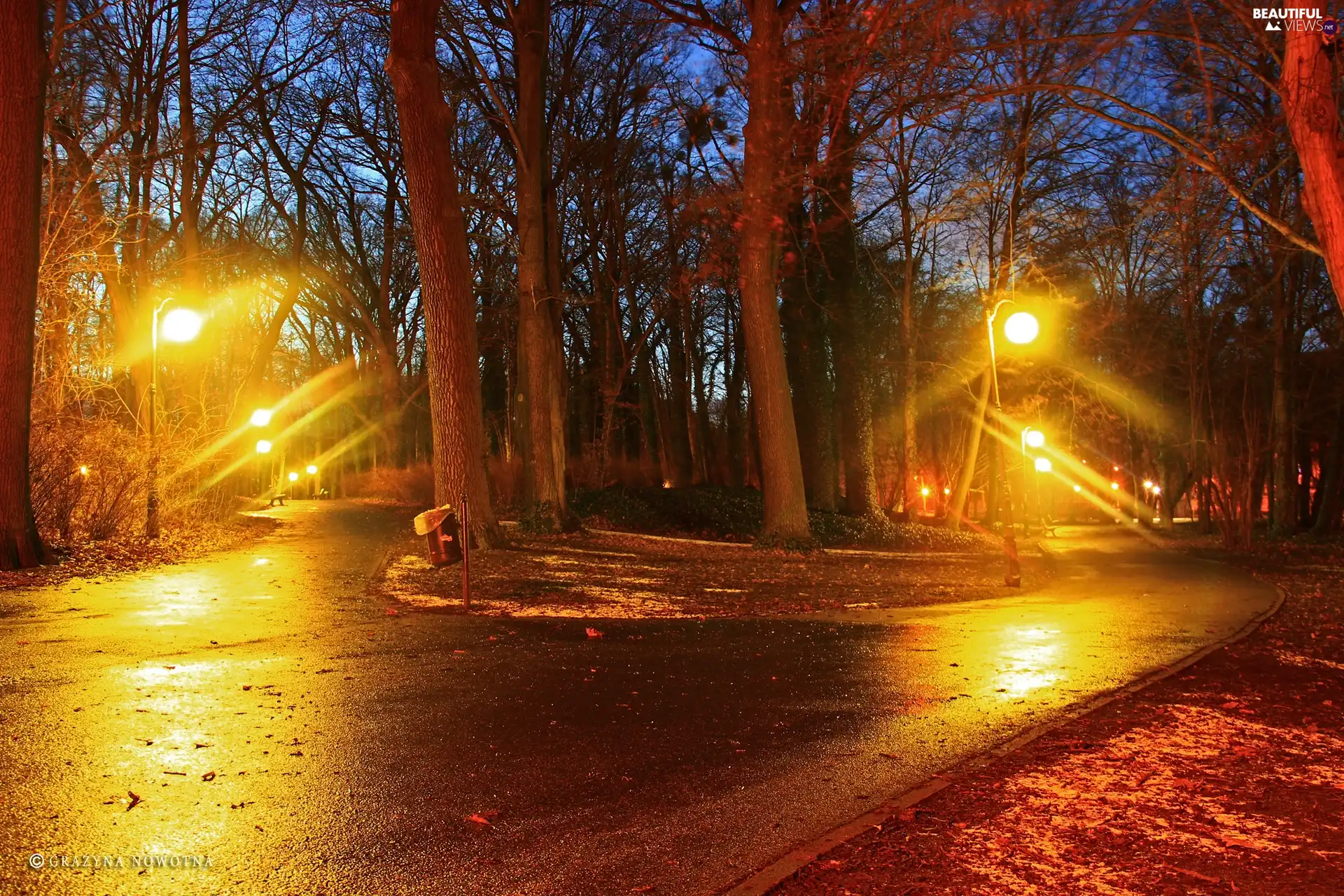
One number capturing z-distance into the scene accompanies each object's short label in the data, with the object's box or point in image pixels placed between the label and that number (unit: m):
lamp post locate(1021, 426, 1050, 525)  27.34
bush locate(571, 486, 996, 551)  25.73
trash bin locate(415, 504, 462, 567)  12.46
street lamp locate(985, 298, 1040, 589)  14.65
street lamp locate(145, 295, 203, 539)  17.59
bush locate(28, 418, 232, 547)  16.42
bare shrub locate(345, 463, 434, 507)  35.97
